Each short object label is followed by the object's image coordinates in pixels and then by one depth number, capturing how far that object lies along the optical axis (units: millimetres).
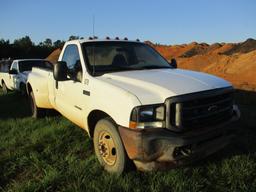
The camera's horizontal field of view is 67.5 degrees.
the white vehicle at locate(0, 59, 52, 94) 6679
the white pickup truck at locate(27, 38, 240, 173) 2206
